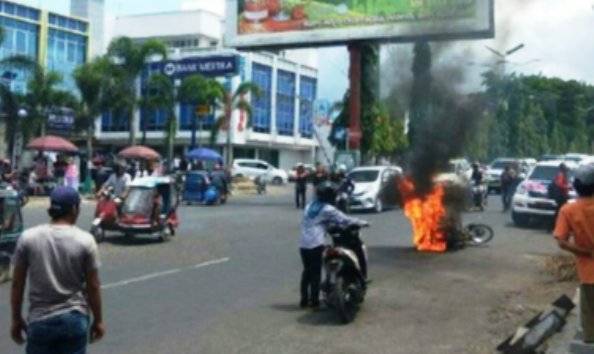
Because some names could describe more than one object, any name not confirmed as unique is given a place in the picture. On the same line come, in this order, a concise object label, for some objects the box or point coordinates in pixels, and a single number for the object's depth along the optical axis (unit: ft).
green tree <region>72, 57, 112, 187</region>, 133.80
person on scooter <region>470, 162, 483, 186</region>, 81.42
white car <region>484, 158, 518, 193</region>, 127.85
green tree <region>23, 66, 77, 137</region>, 127.54
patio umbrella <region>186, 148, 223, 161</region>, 120.78
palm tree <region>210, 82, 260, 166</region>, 167.02
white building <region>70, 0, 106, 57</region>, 214.69
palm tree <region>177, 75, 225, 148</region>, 149.38
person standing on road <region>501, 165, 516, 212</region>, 89.92
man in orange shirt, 21.56
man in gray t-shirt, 15.16
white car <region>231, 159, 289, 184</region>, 168.55
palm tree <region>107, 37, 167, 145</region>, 134.10
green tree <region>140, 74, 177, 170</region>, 144.05
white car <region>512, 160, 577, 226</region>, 68.39
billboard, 123.65
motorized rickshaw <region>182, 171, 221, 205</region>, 96.12
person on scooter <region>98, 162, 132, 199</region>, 56.95
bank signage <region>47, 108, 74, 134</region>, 132.16
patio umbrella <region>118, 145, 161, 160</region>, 116.16
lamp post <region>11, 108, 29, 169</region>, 122.84
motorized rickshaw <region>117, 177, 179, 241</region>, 54.24
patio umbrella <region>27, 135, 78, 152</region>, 104.94
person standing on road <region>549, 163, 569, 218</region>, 62.80
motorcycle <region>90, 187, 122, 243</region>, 54.03
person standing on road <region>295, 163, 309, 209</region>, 88.89
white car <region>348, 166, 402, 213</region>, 84.69
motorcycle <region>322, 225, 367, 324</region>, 30.30
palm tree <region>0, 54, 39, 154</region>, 120.37
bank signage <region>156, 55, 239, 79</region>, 140.67
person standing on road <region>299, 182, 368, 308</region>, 32.22
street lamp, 56.82
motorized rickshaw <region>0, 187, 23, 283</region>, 37.83
